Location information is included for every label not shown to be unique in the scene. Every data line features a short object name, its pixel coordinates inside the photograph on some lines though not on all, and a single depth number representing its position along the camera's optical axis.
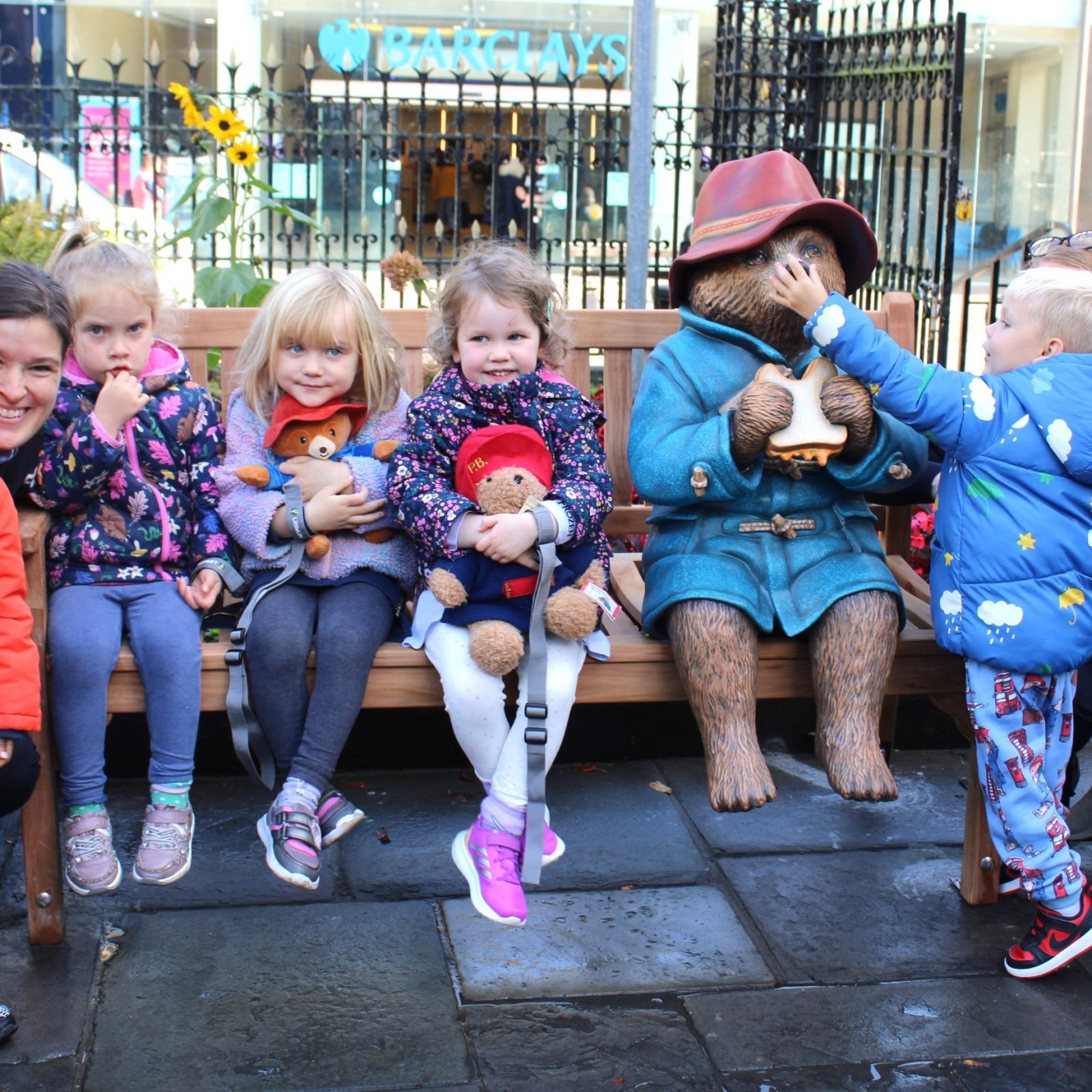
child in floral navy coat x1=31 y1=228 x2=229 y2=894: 2.54
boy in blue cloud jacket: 2.54
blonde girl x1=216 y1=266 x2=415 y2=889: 2.58
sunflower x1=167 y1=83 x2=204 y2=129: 4.41
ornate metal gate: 5.80
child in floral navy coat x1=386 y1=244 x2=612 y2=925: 2.56
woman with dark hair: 2.21
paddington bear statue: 2.63
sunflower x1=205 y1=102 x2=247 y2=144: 4.36
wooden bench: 2.65
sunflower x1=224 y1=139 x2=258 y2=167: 4.43
